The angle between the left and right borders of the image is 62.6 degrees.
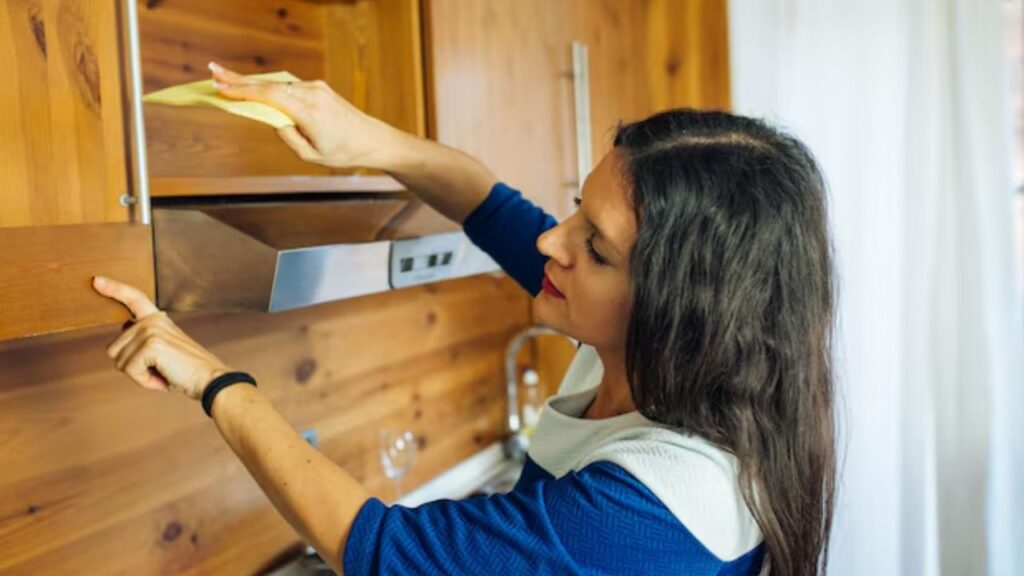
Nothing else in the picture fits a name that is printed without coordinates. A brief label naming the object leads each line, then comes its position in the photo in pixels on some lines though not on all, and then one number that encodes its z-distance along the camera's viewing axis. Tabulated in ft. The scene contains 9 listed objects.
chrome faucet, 6.93
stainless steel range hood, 3.07
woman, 2.43
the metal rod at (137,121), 2.80
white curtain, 5.18
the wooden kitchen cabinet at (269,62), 4.07
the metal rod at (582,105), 5.94
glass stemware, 5.60
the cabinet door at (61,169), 2.46
